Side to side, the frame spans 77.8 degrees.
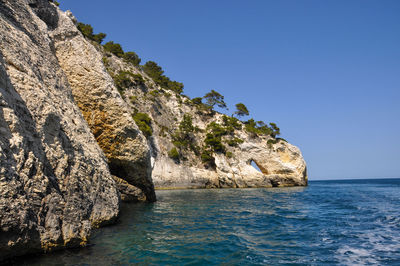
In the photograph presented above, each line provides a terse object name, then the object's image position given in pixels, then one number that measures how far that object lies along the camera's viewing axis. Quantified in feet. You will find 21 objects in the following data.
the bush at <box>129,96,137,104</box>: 146.97
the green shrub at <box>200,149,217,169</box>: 159.43
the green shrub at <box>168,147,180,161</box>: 140.56
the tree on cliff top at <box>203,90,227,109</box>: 217.36
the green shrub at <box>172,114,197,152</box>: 156.15
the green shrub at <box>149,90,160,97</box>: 167.96
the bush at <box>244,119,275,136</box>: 189.26
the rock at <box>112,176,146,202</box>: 55.26
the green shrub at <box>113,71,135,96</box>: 150.20
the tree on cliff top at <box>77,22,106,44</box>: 174.40
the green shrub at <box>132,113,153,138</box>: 123.34
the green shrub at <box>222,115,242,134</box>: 179.68
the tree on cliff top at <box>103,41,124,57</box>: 185.26
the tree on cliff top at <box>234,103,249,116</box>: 234.58
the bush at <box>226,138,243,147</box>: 168.25
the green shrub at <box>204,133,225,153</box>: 162.35
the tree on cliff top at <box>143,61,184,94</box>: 207.22
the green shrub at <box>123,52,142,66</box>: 208.70
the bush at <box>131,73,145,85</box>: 162.61
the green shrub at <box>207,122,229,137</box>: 173.37
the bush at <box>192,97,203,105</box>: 214.90
